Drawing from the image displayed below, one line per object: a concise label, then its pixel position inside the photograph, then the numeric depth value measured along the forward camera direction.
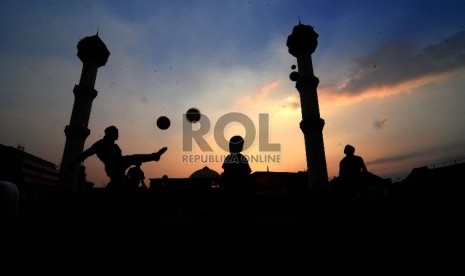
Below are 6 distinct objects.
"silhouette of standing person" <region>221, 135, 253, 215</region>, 4.38
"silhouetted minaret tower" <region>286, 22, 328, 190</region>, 26.69
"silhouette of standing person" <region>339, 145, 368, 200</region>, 7.44
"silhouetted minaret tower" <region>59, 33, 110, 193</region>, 27.12
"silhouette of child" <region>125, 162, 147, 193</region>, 9.84
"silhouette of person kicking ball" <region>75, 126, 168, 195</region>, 5.41
